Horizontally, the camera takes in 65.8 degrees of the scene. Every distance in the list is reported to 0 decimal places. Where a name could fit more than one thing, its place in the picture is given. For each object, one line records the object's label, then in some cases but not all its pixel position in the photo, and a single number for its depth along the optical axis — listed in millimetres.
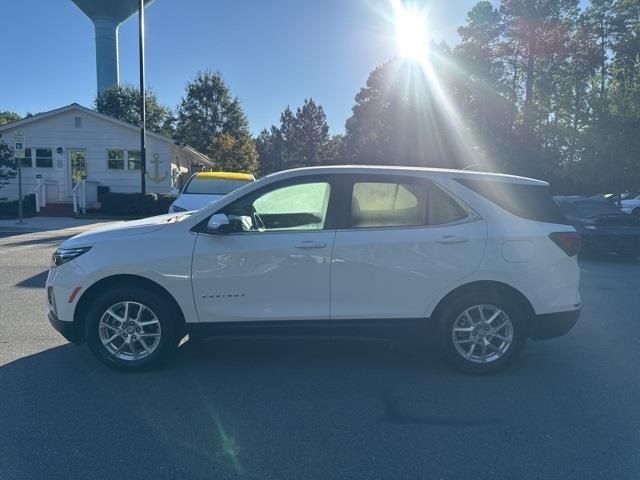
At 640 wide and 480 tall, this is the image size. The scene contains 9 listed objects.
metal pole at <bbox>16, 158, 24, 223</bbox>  17233
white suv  4066
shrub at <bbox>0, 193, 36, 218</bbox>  20234
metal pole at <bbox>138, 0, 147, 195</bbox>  20047
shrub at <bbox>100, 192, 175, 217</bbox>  21219
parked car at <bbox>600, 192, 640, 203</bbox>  17109
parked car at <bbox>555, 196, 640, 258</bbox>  10797
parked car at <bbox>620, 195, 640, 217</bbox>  25498
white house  23609
